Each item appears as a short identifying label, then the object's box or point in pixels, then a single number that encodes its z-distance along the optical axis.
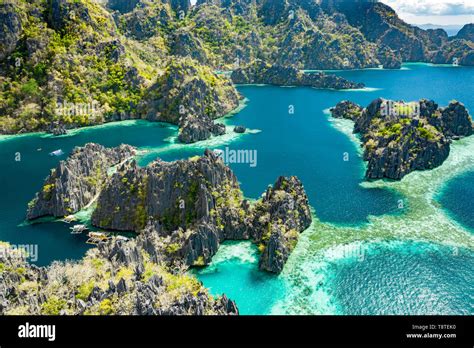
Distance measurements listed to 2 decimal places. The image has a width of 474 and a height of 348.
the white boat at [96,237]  83.12
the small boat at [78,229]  87.62
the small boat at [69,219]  93.18
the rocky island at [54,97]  178.50
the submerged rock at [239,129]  172.88
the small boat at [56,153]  142.00
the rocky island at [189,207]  78.25
